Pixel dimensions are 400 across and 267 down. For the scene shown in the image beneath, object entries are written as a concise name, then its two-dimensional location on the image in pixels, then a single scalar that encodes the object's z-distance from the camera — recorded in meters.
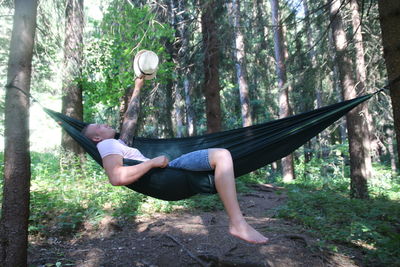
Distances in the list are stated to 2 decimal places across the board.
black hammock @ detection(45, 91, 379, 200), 2.16
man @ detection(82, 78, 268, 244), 1.65
